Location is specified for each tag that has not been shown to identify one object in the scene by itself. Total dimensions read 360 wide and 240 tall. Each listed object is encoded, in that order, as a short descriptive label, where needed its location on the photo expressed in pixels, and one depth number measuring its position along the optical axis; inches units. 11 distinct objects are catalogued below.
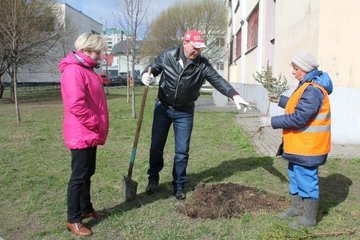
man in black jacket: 190.7
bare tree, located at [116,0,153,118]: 593.0
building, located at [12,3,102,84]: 1235.5
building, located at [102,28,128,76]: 3238.2
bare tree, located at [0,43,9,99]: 882.8
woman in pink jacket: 152.4
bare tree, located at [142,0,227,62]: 1467.8
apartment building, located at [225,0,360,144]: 337.1
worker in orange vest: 155.8
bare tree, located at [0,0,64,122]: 694.5
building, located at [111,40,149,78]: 3054.4
